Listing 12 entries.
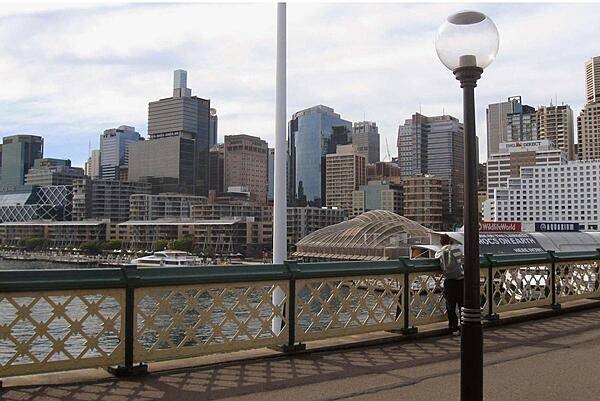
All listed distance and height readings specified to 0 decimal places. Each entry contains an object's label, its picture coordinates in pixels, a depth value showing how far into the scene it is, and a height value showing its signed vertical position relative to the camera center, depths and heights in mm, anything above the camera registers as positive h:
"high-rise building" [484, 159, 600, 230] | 163125 +7143
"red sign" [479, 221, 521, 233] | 82500 -750
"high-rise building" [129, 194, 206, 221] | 186000 +4445
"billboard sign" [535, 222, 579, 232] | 83500 -734
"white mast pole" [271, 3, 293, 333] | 11758 +1340
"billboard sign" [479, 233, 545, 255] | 57906 -2192
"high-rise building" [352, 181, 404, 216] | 195000 +6716
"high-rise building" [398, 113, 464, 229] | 181250 +2723
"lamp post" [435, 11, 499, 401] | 4699 +632
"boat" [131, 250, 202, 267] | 105750 -6908
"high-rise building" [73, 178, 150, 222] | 195000 +6549
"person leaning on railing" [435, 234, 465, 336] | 10297 -1038
